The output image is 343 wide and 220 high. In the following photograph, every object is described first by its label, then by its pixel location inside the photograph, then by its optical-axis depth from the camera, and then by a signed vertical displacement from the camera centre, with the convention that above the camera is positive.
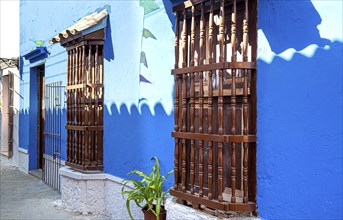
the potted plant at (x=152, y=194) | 3.70 -0.85
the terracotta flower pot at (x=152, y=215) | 3.67 -1.03
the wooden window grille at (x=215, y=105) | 2.96 +0.08
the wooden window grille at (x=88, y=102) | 5.42 +0.17
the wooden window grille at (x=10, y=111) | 10.59 +0.08
